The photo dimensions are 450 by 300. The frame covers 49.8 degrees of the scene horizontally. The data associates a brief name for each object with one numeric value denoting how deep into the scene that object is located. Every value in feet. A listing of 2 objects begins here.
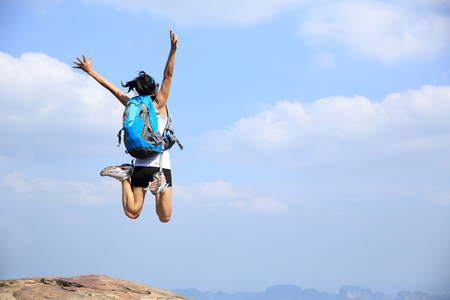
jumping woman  32.17
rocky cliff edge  28.22
